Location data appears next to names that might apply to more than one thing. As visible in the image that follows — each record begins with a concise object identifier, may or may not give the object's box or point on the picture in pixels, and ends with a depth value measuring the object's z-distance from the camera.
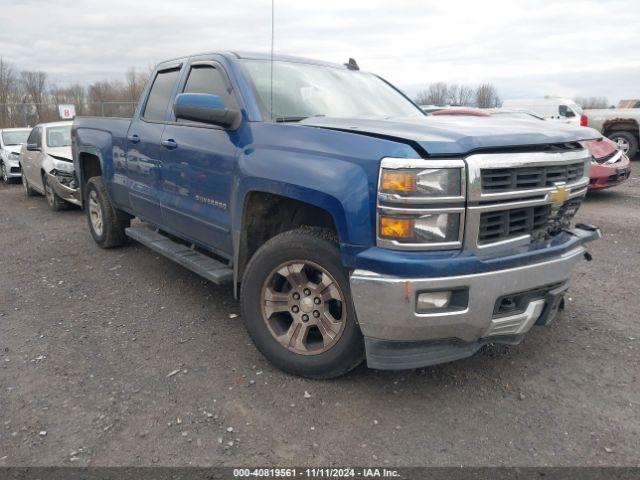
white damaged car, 8.74
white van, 20.19
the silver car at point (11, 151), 13.39
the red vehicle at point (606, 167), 8.94
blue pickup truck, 2.55
